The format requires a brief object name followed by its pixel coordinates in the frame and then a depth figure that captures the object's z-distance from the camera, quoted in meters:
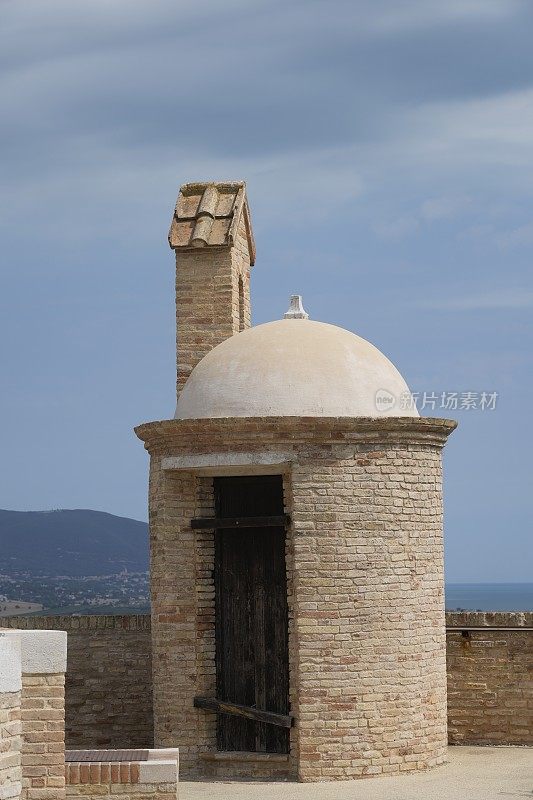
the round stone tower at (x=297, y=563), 14.39
